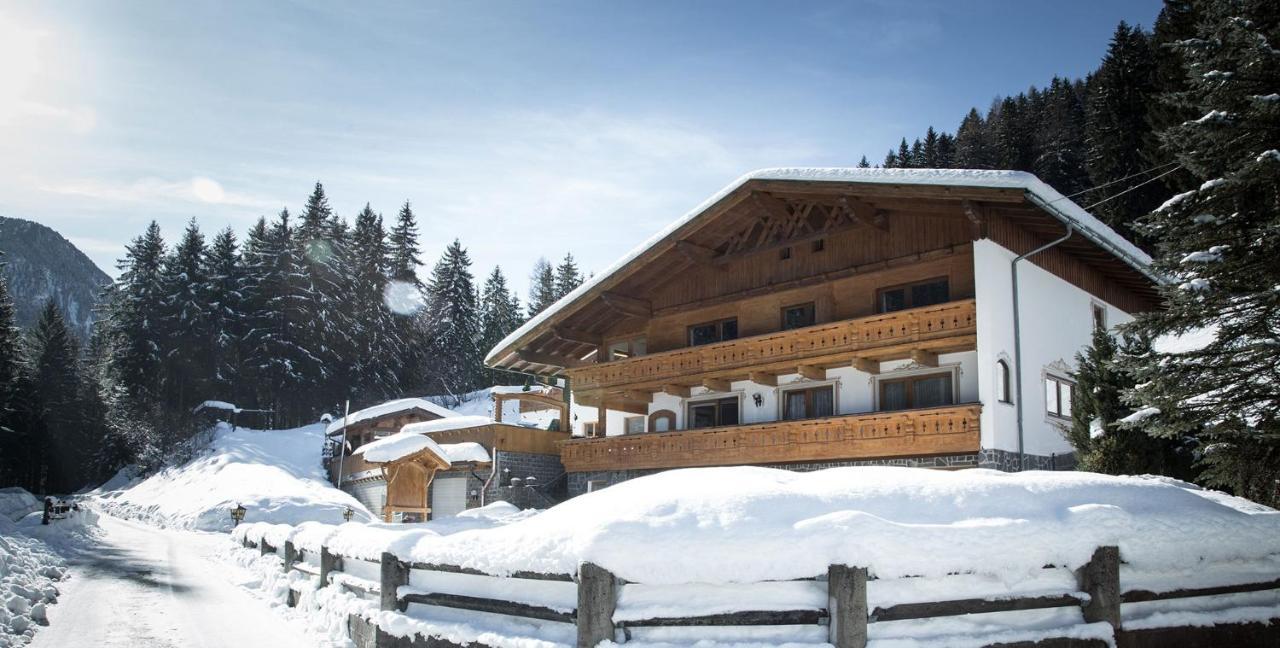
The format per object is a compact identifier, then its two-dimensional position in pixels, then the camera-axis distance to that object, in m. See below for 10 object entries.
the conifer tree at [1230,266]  10.26
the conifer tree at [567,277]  89.50
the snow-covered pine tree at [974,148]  63.03
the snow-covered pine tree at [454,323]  75.50
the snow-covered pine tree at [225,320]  63.91
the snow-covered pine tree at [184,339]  63.50
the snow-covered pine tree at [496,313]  82.06
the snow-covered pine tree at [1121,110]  47.81
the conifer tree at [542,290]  91.12
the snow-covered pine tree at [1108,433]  15.48
